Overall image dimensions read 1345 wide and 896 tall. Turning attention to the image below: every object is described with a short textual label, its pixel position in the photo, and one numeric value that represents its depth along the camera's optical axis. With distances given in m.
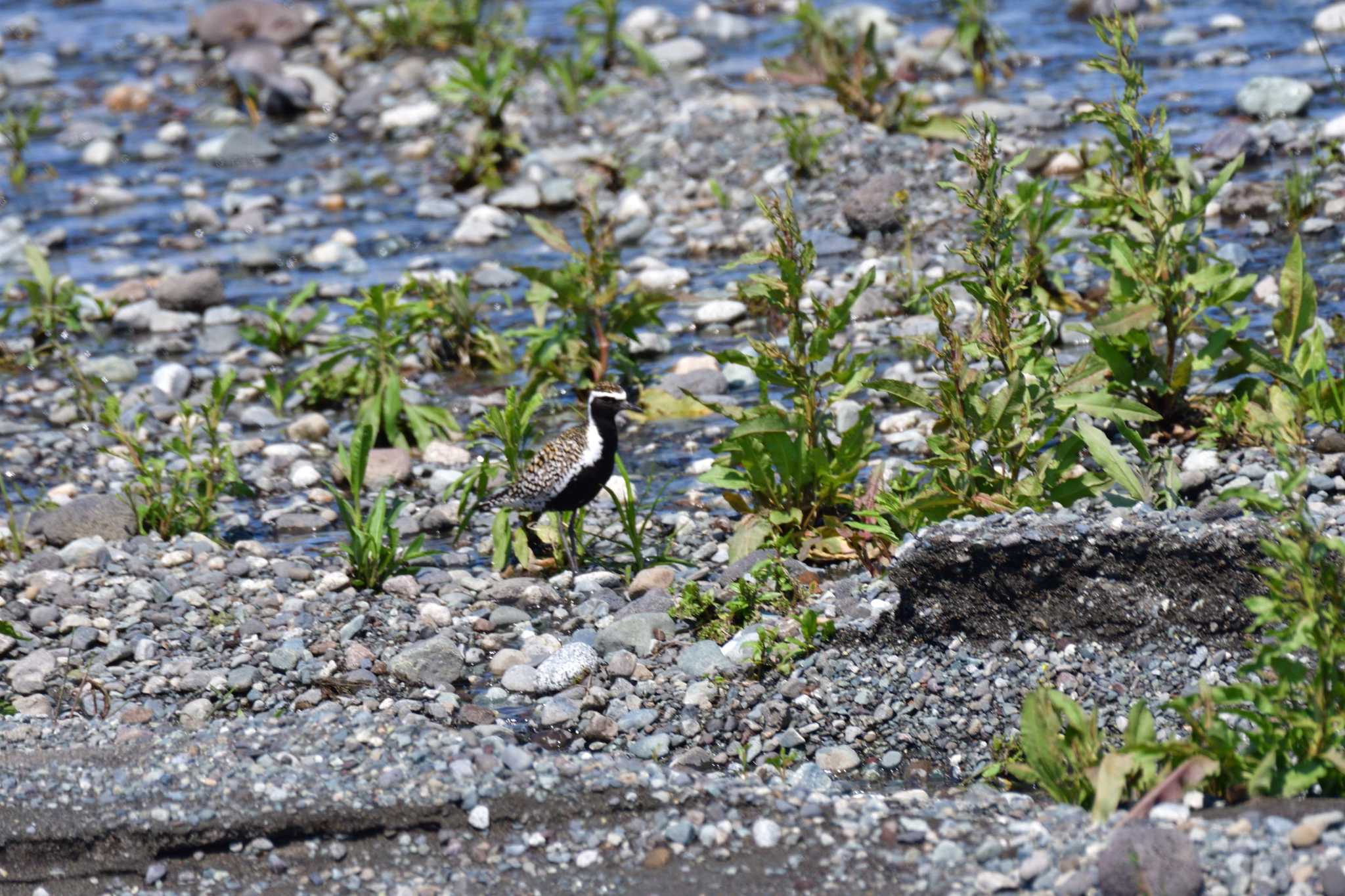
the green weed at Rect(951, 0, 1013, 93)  29.98
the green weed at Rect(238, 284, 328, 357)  22.06
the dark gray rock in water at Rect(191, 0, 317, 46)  39.03
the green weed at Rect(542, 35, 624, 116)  30.98
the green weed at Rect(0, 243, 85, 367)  23.34
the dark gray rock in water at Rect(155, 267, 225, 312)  24.89
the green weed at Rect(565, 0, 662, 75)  32.50
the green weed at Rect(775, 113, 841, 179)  25.52
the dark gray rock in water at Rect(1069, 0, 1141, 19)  32.56
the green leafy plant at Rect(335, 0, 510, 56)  34.94
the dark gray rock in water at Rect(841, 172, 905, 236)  23.78
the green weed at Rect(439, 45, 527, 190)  28.70
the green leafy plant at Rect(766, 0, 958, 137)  26.84
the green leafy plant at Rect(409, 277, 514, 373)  21.39
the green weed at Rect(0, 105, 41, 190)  31.30
